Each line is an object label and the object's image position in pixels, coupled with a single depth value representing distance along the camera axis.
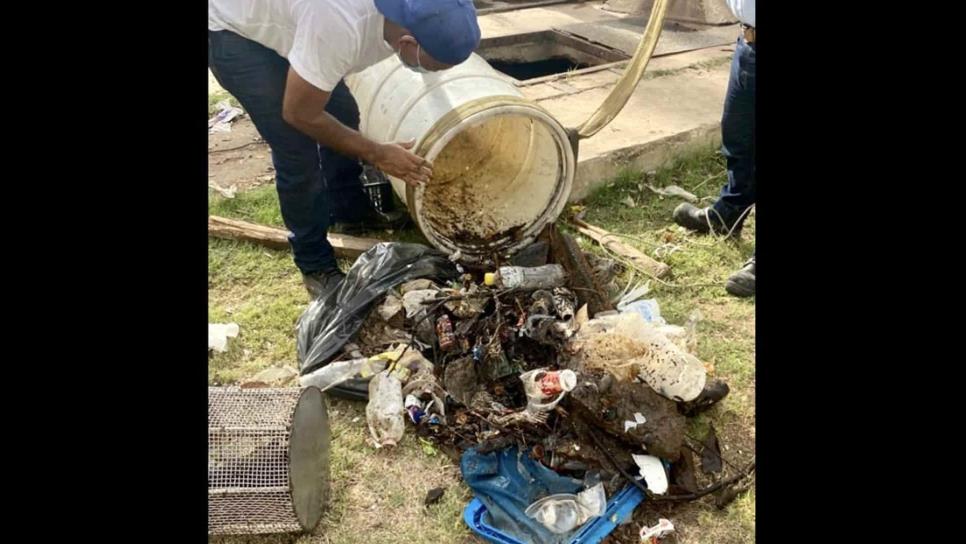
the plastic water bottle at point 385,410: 3.39
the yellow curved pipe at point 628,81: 4.82
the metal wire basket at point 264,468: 2.86
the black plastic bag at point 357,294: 3.80
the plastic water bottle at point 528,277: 3.82
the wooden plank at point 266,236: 4.68
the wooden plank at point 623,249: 4.54
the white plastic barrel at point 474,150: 3.90
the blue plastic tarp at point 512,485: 2.94
